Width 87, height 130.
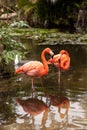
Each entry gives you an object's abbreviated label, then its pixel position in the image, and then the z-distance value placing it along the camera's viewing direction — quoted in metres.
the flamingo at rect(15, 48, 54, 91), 8.05
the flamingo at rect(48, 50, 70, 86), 8.77
